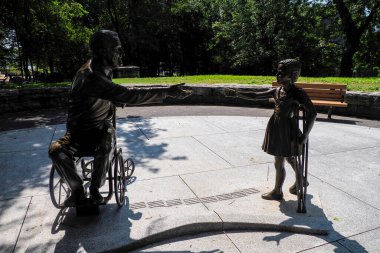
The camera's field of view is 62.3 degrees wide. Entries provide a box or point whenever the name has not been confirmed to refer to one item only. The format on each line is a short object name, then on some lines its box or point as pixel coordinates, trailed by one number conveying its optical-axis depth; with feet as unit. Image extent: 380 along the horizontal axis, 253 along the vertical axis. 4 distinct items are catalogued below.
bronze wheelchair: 10.90
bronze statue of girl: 10.79
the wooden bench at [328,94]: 27.78
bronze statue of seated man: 10.01
